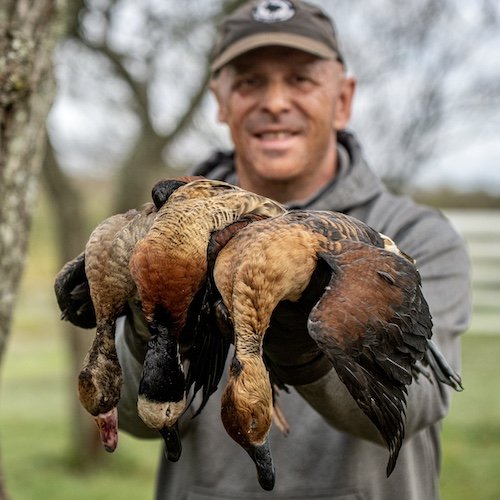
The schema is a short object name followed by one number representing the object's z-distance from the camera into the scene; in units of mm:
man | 2896
